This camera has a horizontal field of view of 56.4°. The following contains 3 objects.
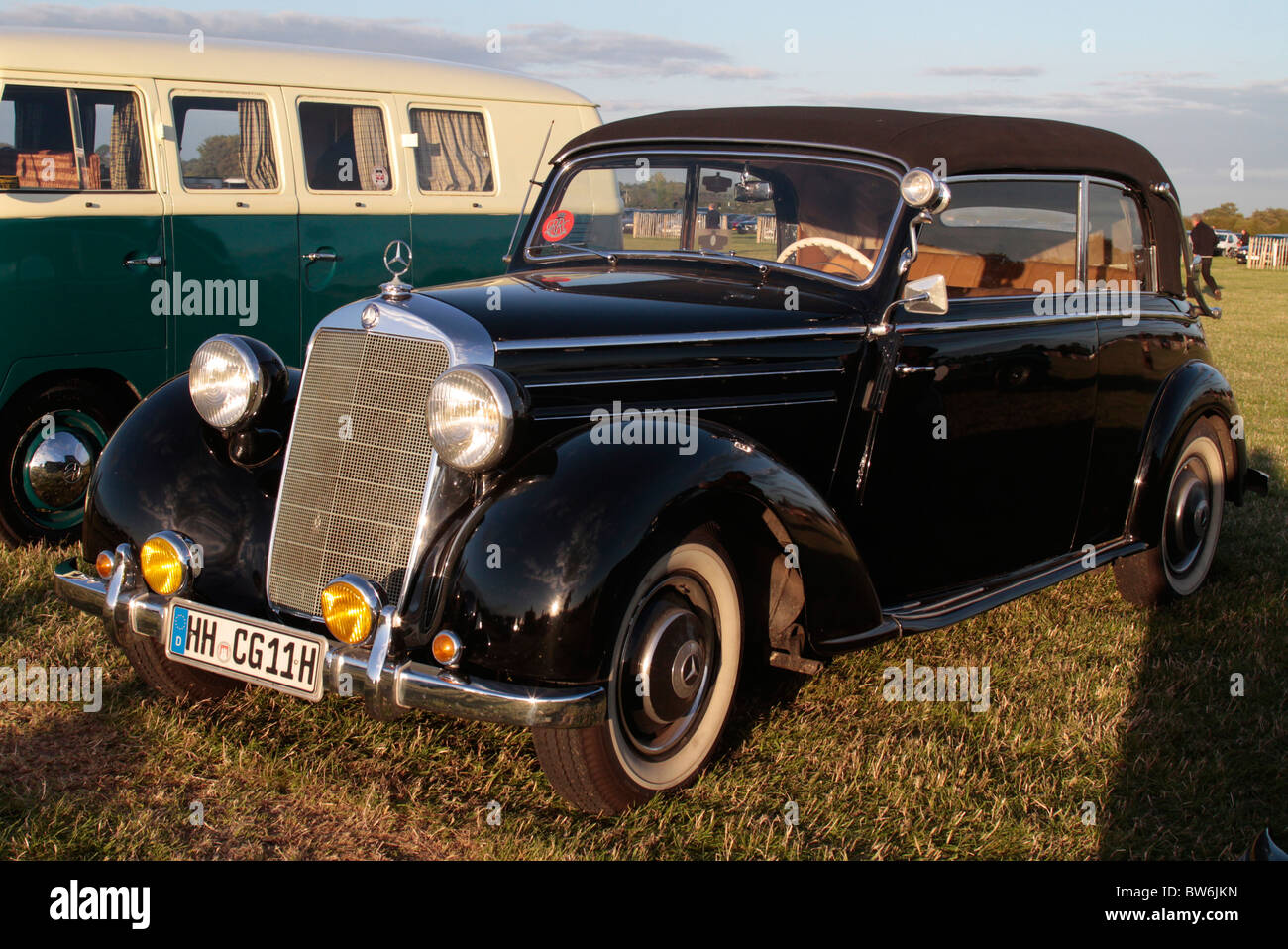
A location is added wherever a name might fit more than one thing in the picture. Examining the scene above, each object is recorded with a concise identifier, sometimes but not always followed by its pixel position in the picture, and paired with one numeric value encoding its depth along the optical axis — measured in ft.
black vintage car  9.46
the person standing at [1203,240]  73.15
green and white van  18.20
